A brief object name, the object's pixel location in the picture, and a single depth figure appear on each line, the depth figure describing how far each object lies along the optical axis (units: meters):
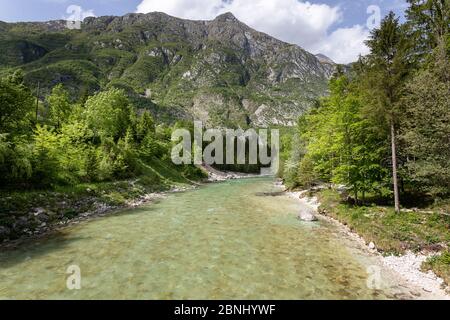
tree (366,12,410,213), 23.77
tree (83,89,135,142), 59.24
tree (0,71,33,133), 27.08
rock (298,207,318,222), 27.58
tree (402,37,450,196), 20.09
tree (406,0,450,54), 25.75
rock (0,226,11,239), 20.22
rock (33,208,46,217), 24.87
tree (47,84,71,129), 62.32
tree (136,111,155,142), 67.69
